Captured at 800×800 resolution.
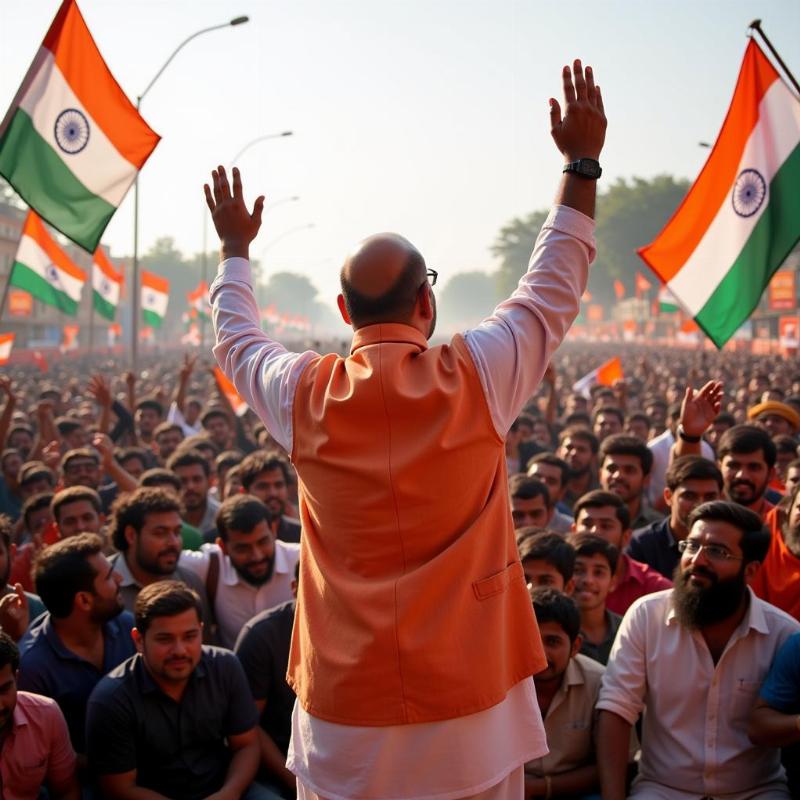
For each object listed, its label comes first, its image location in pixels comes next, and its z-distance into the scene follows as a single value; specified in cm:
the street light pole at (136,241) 1706
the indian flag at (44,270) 1448
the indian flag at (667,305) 3127
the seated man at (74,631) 446
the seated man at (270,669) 469
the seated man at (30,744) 376
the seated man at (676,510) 564
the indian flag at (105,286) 1991
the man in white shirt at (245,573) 541
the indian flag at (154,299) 2509
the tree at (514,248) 12925
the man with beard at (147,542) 543
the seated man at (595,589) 494
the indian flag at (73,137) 673
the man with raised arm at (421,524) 209
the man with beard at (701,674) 377
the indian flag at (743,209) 683
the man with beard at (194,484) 774
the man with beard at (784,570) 472
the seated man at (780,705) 352
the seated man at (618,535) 540
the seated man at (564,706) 407
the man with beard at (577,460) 857
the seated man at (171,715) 405
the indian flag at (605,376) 1557
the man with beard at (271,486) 686
